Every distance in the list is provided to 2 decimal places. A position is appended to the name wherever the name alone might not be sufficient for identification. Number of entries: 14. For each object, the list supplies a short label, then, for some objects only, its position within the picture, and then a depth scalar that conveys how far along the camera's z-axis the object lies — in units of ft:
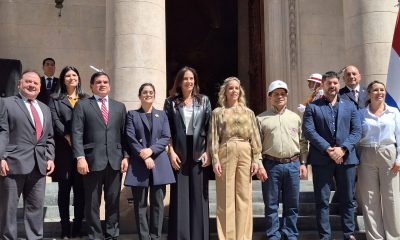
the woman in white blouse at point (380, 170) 20.30
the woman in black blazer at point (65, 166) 20.65
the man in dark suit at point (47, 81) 25.52
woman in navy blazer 19.30
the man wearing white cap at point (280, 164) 20.17
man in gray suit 18.25
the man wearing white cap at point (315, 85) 25.78
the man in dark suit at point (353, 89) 22.52
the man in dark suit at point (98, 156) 19.20
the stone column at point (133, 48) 24.99
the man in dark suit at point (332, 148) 20.25
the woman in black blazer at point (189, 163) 19.76
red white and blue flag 24.13
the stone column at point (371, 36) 25.77
